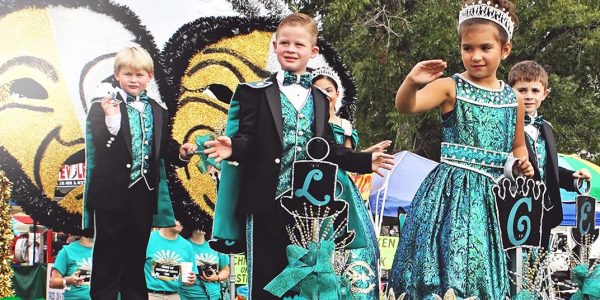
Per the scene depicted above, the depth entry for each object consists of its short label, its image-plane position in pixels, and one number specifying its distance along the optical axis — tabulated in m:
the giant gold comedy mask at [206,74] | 6.36
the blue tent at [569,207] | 13.34
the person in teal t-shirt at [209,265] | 7.70
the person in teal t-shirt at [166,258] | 7.14
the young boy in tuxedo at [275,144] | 4.36
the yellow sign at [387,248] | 11.02
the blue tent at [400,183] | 12.23
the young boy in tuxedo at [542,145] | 6.00
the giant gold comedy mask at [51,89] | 5.72
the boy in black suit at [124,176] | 5.01
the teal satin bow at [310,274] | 4.07
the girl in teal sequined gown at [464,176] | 4.40
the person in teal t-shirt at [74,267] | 7.04
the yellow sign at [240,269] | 8.69
